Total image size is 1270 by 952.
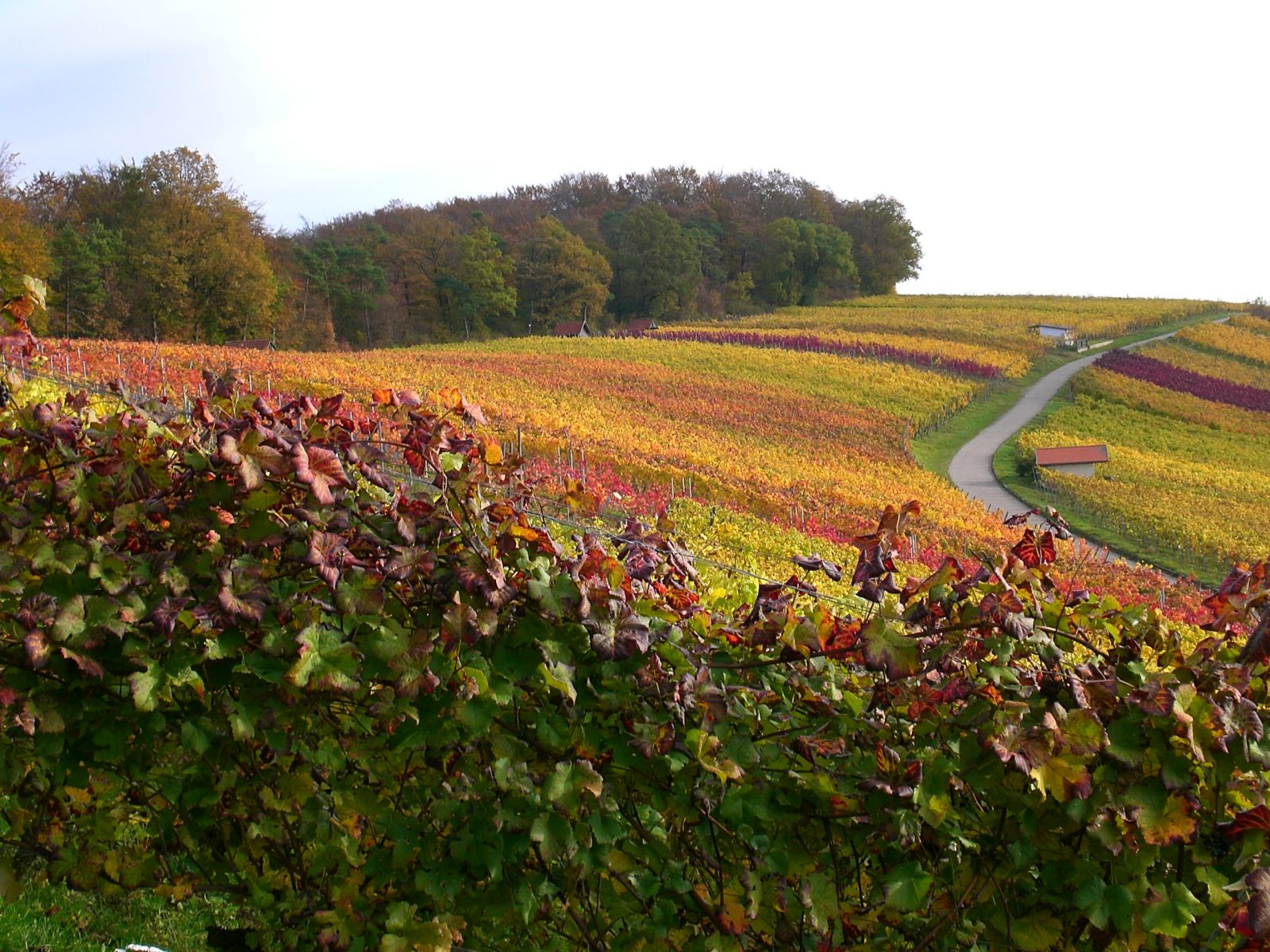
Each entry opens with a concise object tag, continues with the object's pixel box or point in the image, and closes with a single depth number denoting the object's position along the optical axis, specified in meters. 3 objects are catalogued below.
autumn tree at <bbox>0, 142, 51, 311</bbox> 36.09
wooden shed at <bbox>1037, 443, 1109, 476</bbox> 33.88
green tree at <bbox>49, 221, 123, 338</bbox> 43.09
